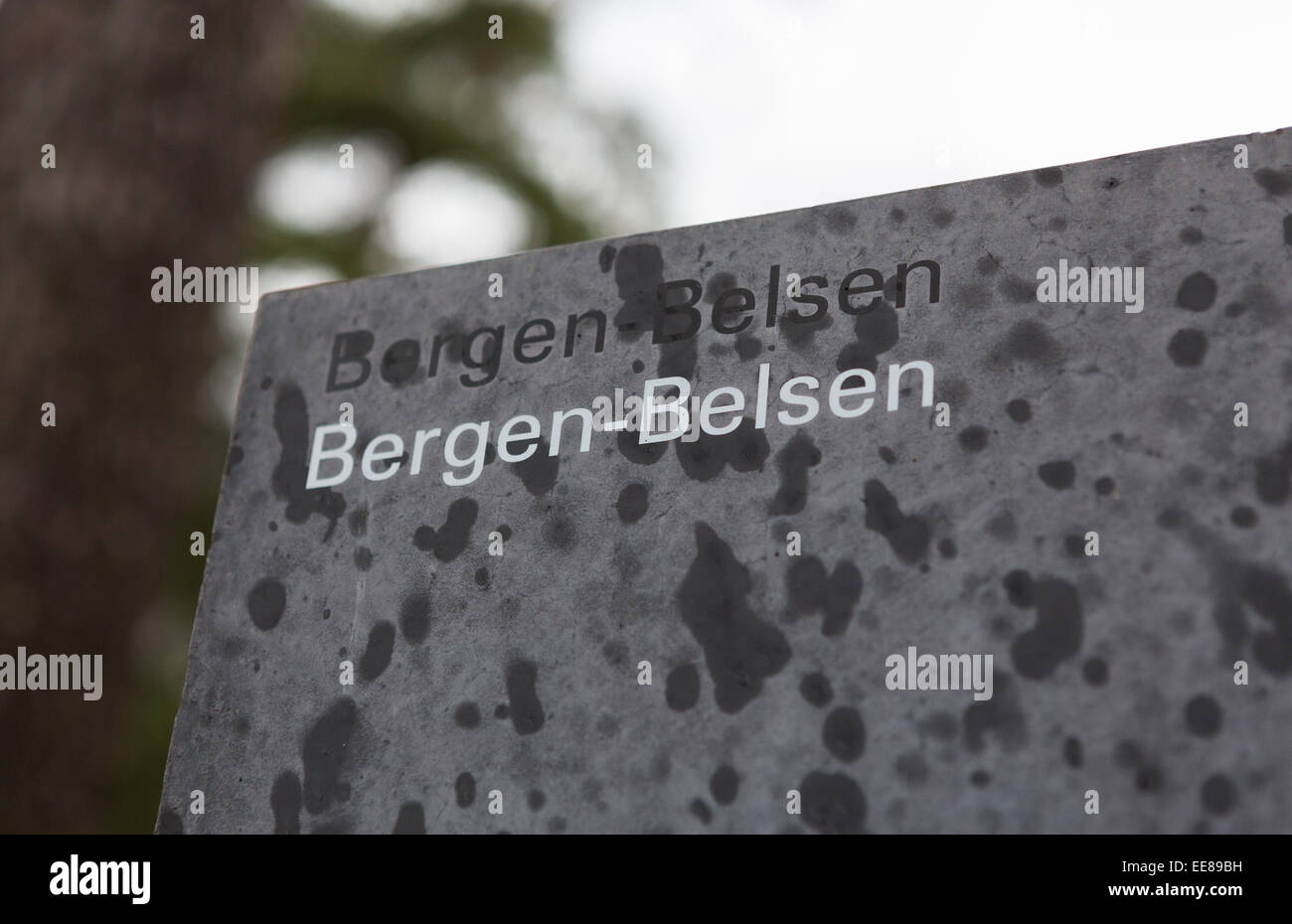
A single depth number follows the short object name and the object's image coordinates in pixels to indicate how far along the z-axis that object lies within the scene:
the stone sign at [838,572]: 0.73
